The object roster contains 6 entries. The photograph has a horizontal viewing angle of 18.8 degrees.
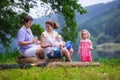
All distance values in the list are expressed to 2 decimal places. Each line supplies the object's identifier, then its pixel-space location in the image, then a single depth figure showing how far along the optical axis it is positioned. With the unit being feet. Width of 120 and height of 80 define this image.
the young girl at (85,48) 44.21
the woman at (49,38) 37.45
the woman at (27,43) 37.32
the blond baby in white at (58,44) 36.91
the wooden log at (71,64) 33.81
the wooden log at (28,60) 37.55
